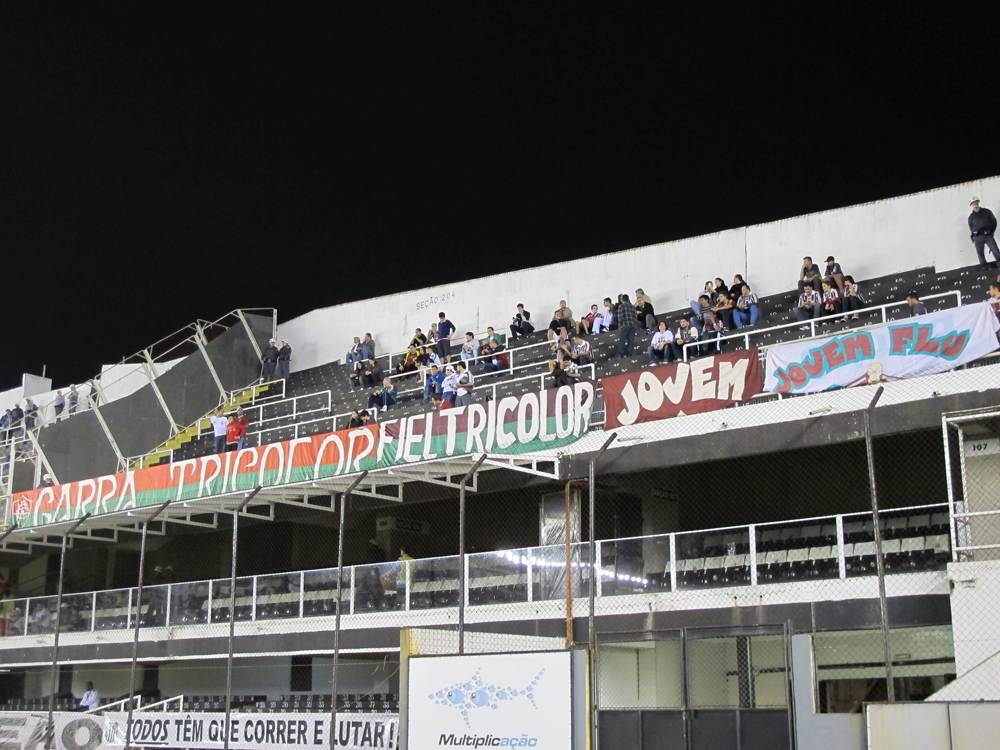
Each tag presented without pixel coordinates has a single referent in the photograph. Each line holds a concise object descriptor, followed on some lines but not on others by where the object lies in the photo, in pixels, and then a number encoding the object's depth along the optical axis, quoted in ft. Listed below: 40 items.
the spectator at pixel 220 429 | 84.84
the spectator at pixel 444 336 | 86.94
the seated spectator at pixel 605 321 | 80.48
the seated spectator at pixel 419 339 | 88.17
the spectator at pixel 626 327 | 72.64
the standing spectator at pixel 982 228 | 65.92
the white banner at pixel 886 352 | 47.93
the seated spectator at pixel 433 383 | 76.13
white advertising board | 38.96
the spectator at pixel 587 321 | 79.92
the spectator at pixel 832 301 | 63.77
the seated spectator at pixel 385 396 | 78.74
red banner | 52.60
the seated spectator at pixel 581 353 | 70.69
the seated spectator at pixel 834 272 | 64.39
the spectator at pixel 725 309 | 69.97
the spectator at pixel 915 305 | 56.03
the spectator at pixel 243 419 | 84.23
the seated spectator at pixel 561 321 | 77.51
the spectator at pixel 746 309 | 69.62
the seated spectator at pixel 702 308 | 69.77
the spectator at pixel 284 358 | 103.35
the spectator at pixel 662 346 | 65.82
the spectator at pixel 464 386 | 68.69
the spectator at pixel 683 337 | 65.41
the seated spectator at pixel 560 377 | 64.49
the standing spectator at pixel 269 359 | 103.76
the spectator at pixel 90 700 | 76.69
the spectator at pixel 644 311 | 76.23
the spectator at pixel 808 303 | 64.54
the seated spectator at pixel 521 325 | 86.79
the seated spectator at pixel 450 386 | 69.92
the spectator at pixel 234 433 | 83.41
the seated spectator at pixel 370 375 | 86.99
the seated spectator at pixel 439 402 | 68.73
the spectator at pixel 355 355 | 95.36
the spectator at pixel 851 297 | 63.36
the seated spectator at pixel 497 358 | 77.59
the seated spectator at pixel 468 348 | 80.95
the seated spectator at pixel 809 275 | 65.57
